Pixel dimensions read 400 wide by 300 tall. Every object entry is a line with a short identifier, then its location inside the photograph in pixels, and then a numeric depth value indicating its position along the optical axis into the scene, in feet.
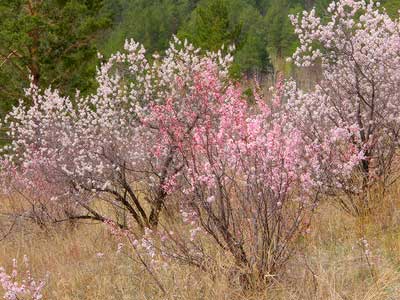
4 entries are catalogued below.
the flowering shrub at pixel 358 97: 36.94
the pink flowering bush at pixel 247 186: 27.71
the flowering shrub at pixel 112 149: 45.11
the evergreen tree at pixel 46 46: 97.90
